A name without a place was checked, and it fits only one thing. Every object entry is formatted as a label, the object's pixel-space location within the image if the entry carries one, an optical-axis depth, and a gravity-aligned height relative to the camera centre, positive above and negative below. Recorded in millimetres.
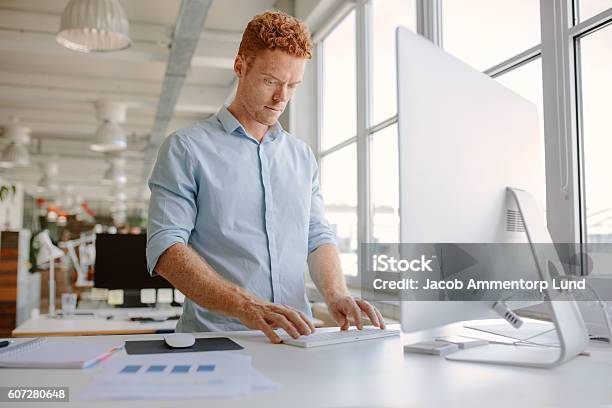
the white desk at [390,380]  794 -215
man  1480 +114
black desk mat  1125 -206
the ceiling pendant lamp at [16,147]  10078 +1695
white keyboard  1227 -207
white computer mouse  1150 -192
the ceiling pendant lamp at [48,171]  13906 +1710
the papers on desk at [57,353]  985 -199
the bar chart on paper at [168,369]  916 -198
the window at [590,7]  2324 +943
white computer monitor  1010 +156
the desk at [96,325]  3057 -454
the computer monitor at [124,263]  3885 -128
